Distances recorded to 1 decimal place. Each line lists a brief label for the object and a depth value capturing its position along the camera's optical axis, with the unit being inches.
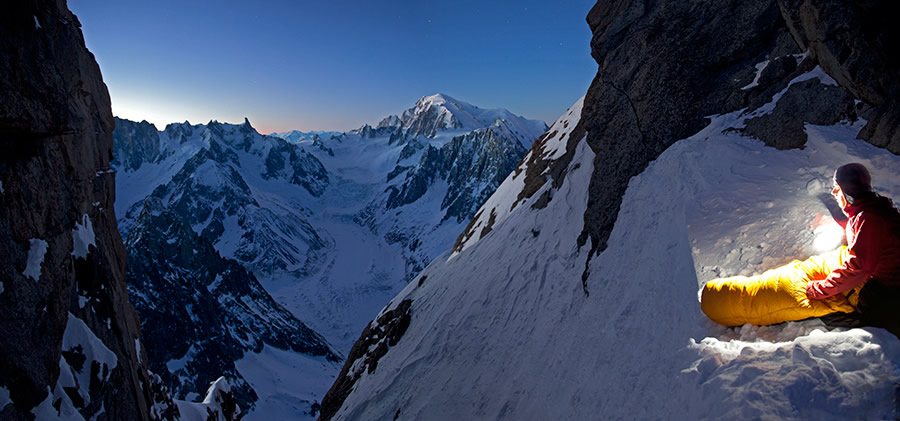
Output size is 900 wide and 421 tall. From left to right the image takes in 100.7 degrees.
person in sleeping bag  164.1
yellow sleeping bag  189.6
